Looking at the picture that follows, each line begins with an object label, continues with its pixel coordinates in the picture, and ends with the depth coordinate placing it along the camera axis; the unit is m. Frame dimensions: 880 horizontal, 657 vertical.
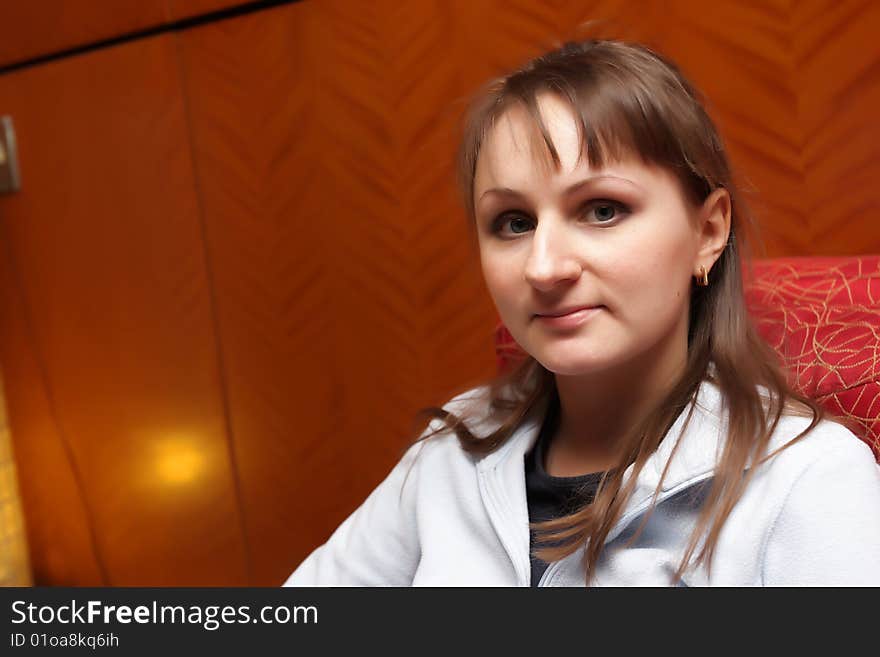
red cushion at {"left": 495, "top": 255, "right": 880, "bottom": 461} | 1.01
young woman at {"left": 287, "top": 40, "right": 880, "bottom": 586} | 0.90
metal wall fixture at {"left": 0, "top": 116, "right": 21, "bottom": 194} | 2.27
